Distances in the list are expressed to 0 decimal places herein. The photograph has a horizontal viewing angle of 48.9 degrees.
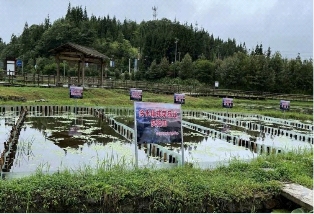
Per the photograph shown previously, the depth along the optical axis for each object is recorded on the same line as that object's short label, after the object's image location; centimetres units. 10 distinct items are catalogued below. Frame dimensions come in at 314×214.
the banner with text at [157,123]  604
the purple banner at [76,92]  1672
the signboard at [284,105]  1841
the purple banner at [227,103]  1825
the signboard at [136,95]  1950
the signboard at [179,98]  1927
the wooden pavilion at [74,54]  2381
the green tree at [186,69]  4944
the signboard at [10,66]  2497
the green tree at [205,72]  4897
